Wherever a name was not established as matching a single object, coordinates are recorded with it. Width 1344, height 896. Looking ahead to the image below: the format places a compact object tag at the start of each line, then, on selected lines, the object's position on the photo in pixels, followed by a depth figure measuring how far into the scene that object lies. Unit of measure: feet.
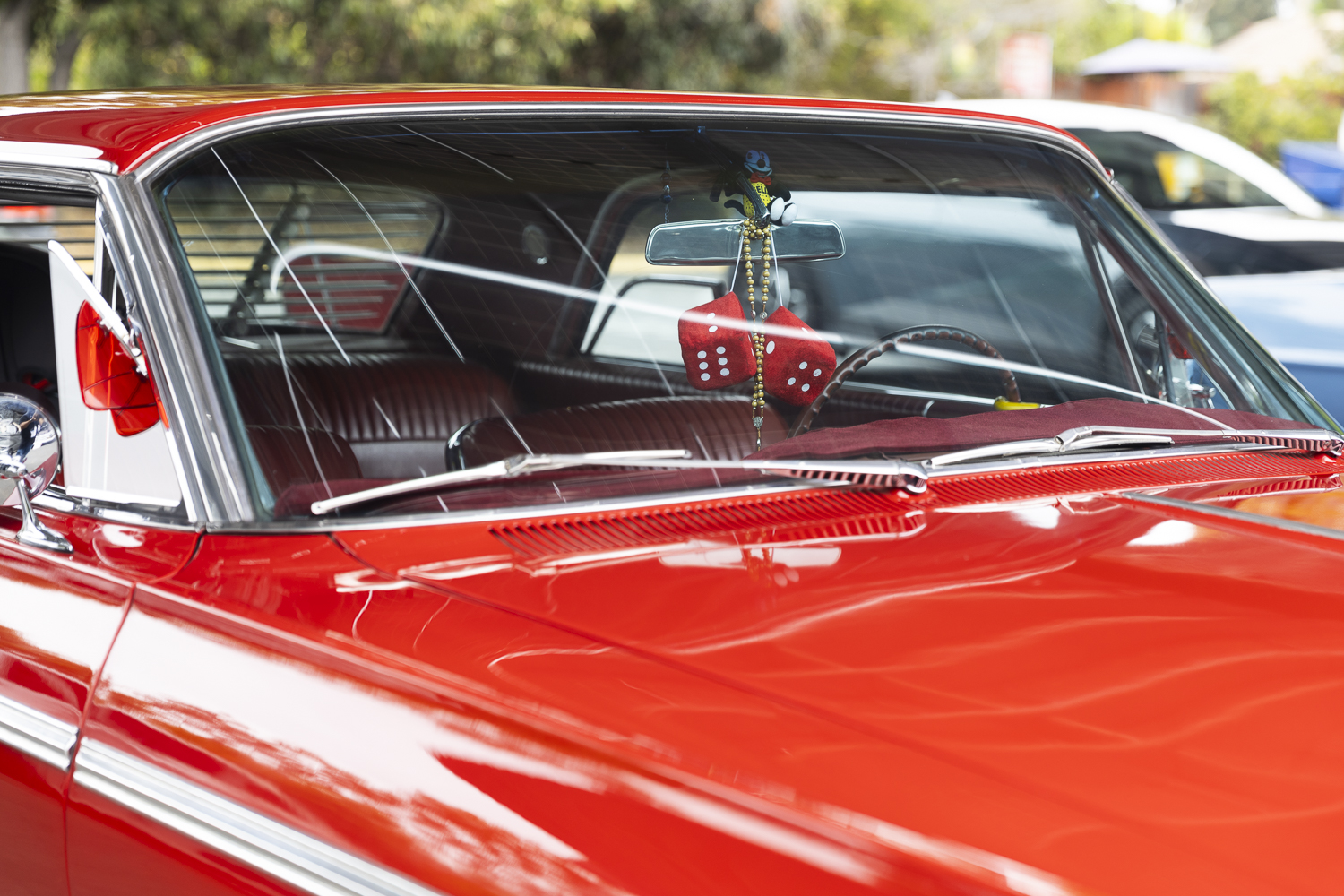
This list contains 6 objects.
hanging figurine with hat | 14.13
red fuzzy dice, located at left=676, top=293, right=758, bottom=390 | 13.90
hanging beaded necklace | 13.97
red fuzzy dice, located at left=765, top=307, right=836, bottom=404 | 14.03
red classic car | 11.34
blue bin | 38.88
